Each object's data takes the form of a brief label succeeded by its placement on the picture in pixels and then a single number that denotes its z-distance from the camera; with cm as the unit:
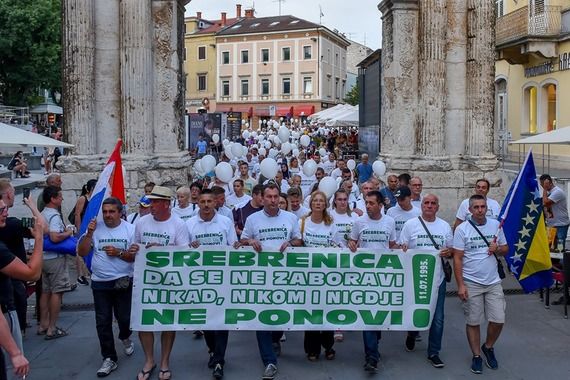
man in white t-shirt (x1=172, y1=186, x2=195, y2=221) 881
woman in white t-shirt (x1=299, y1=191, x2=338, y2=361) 702
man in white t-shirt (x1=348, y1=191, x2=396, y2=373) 698
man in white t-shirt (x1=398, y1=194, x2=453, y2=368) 688
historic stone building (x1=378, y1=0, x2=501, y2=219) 1335
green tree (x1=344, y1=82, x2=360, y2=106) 6982
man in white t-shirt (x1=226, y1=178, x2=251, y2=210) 1004
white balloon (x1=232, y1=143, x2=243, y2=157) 1609
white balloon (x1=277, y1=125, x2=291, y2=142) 2458
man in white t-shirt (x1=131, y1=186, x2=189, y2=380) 653
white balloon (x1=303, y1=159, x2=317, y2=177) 1361
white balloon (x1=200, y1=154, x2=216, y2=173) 1323
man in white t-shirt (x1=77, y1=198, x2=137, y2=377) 659
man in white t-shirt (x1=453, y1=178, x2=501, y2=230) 883
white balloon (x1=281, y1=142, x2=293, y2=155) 2042
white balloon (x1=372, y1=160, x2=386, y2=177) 1295
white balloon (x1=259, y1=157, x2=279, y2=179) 1206
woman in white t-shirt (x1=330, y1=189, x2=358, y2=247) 723
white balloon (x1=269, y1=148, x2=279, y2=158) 1918
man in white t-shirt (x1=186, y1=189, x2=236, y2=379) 664
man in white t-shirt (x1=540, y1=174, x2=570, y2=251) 1076
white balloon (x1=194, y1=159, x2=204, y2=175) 1341
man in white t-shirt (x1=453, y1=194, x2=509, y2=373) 660
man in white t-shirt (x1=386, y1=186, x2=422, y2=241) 792
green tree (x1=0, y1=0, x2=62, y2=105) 4116
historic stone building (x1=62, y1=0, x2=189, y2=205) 1238
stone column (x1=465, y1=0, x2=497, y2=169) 1340
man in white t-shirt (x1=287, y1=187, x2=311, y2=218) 888
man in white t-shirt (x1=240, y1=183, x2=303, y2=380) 679
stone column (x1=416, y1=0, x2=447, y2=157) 1327
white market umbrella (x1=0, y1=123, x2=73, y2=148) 848
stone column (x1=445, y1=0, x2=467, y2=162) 1348
